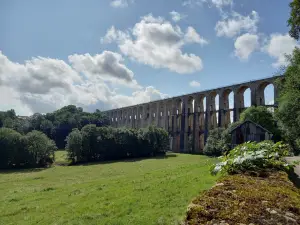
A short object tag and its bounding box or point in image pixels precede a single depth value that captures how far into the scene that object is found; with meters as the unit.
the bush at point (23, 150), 38.00
